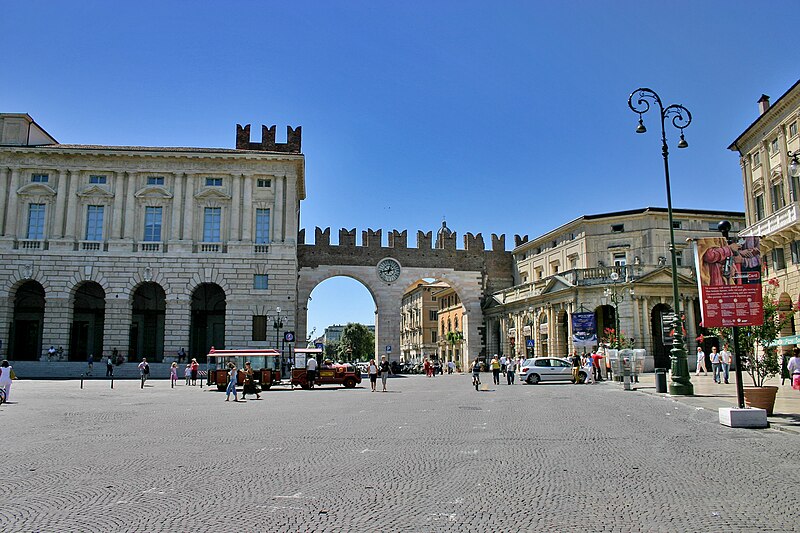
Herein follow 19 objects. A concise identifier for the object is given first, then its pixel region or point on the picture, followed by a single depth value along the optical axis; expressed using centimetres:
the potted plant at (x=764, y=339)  1430
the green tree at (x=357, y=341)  10825
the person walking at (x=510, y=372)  3177
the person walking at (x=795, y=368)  1725
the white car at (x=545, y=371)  3225
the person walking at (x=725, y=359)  2583
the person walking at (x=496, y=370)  3149
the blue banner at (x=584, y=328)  4109
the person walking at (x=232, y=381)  2109
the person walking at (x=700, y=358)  3312
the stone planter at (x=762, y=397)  1295
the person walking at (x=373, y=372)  2581
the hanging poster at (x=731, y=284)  1263
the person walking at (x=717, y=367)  2617
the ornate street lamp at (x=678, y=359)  1942
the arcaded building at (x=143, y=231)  4119
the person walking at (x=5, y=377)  1873
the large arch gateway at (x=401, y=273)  5488
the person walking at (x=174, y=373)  3138
